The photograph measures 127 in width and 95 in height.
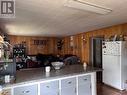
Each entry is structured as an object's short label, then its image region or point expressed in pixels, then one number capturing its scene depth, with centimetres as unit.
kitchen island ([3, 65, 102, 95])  158
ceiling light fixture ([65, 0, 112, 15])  167
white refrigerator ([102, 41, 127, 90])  292
